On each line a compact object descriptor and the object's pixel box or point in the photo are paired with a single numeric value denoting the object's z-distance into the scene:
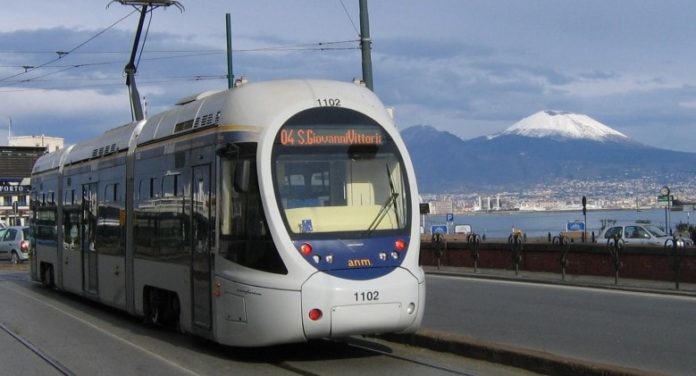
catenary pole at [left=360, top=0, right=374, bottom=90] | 18.86
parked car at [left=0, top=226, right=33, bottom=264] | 36.00
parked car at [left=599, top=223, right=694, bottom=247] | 32.18
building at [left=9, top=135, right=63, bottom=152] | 92.81
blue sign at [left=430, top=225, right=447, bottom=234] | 35.44
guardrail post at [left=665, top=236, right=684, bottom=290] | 20.16
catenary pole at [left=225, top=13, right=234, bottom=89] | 27.03
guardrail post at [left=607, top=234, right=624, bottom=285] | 21.28
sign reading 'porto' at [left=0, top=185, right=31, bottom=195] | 54.54
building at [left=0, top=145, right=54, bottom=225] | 63.62
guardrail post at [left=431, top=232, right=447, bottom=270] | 29.33
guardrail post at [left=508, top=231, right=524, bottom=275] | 24.95
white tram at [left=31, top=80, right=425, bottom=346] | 9.64
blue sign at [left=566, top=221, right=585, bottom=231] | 41.98
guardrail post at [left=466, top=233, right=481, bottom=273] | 27.31
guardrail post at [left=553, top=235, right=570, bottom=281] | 23.19
